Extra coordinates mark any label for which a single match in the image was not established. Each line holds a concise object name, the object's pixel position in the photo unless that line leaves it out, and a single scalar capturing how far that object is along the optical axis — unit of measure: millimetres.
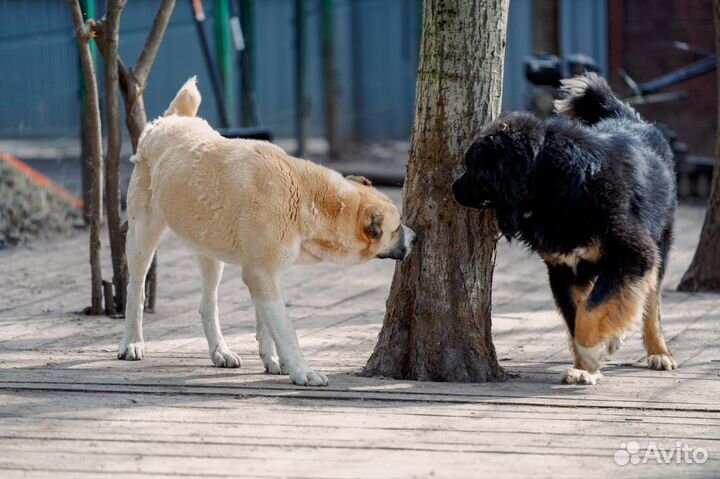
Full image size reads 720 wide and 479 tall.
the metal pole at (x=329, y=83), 31344
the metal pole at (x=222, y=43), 23516
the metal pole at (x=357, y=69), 33219
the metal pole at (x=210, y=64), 21500
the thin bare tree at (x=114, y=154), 14570
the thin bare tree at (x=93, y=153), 14281
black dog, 10711
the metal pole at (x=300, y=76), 29469
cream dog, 10789
